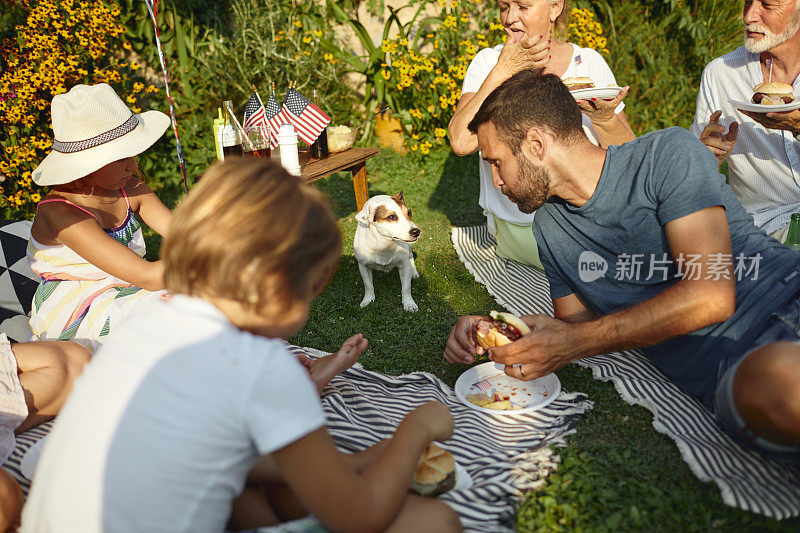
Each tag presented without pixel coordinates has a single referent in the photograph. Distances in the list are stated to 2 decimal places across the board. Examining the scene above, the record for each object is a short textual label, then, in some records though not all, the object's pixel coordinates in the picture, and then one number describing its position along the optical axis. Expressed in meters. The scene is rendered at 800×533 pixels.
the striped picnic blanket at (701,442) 2.27
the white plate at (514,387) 3.06
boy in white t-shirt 1.40
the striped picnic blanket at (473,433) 2.36
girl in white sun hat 3.18
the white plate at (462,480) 2.40
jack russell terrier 4.41
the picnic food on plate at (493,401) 3.05
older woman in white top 4.12
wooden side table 5.21
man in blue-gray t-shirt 2.45
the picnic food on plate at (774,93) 3.46
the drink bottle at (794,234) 3.56
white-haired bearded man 3.74
